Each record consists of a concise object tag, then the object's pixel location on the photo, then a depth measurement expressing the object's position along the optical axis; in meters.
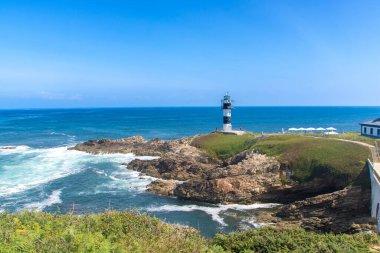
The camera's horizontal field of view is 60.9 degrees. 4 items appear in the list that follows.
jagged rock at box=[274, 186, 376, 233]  27.11
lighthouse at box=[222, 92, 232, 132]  66.62
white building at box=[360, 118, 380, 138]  44.74
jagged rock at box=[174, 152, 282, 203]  35.69
